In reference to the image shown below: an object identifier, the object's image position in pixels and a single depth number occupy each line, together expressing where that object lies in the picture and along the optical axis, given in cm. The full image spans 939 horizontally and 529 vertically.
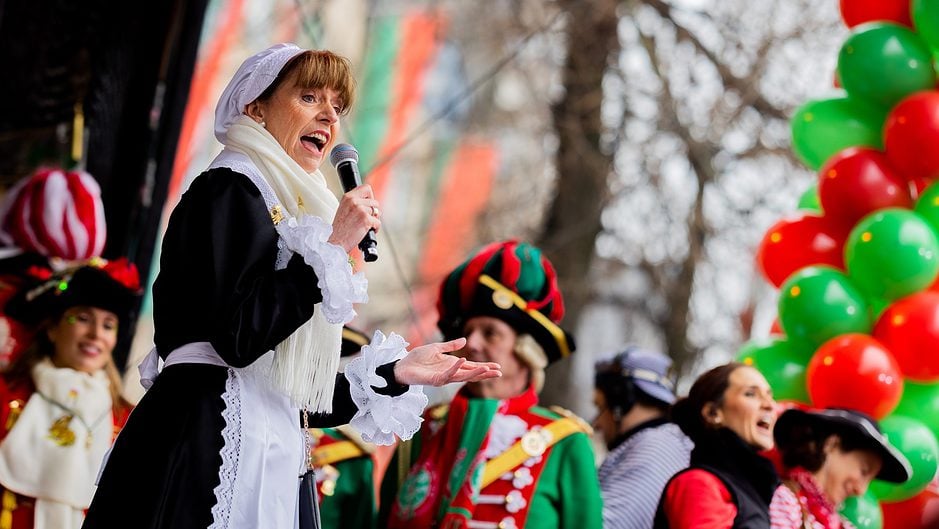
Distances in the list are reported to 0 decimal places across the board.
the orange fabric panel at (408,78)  1439
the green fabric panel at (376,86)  1476
